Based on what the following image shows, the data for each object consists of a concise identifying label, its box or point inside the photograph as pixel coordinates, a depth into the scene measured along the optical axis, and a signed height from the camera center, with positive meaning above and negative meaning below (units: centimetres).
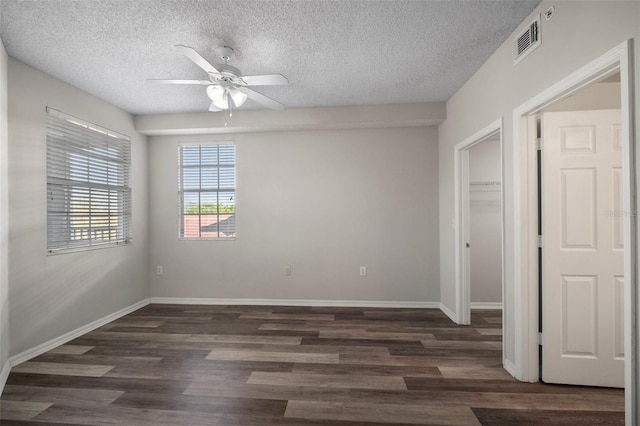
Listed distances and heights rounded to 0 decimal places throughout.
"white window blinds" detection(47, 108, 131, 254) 322 +35
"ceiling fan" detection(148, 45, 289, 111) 245 +109
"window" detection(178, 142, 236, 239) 472 +37
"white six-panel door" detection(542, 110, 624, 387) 226 -27
